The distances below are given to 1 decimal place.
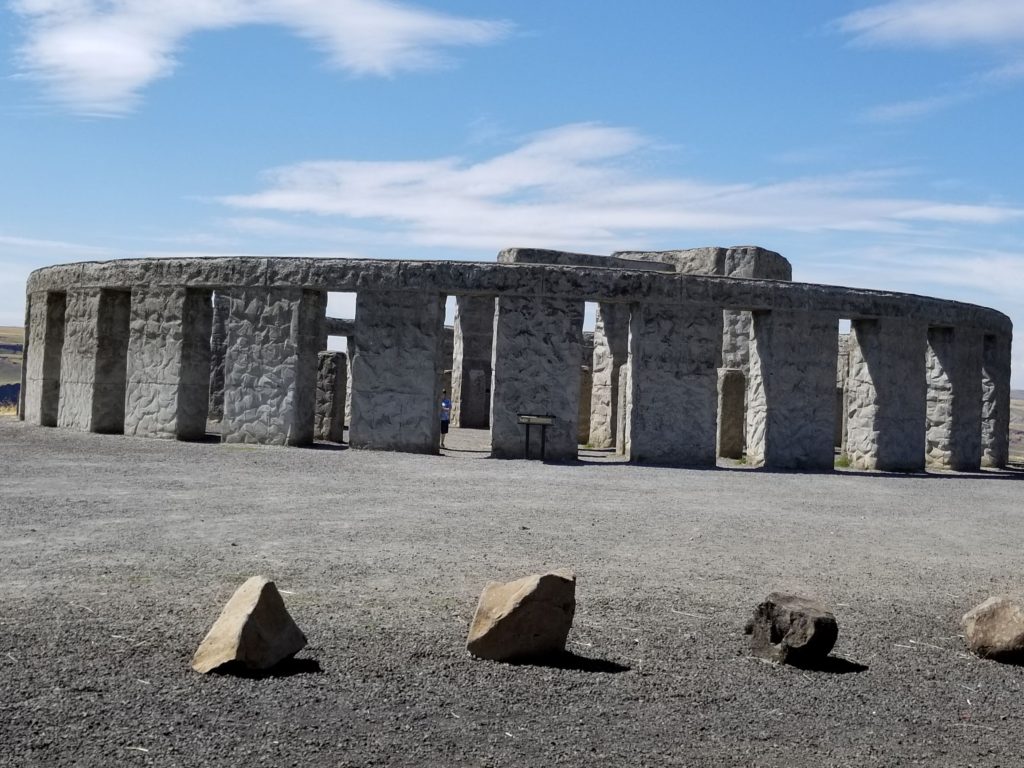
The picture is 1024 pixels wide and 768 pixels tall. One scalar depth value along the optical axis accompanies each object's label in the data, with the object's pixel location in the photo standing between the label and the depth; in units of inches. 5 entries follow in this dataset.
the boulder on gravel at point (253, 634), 176.7
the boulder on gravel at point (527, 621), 191.8
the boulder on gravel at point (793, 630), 194.7
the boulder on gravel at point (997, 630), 205.5
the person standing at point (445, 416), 771.4
